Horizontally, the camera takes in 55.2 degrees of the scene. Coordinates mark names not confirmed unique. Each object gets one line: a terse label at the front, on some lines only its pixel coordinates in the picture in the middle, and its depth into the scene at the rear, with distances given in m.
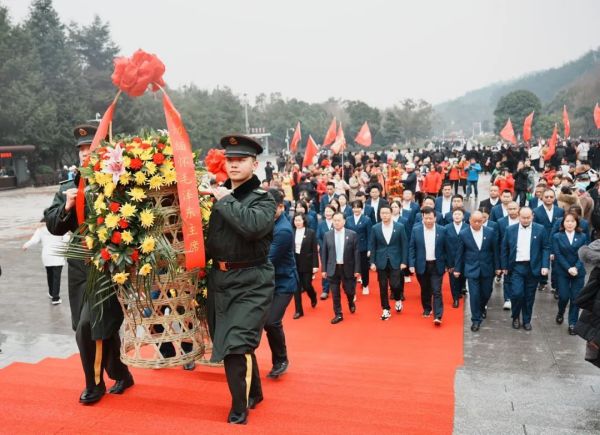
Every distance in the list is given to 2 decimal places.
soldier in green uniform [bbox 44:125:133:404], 3.79
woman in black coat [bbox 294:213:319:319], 8.41
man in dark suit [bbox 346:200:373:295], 8.94
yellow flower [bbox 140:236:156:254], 3.45
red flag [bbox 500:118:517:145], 22.58
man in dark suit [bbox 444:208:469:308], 7.58
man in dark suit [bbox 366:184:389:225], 9.90
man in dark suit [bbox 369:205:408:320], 7.71
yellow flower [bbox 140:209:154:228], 3.47
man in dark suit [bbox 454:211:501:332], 7.12
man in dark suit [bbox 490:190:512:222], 9.00
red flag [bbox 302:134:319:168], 18.97
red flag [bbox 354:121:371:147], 21.12
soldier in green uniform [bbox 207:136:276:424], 3.50
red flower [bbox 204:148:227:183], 4.03
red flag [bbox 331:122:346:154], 20.83
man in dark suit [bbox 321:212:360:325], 7.86
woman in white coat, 8.56
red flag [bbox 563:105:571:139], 20.56
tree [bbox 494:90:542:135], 55.97
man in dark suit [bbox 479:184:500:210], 9.93
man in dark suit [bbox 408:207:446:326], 7.52
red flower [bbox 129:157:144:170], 3.48
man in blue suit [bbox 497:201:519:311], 7.53
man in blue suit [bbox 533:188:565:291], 8.64
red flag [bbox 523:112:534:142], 21.70
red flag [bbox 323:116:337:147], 21.44
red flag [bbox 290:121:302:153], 21.52
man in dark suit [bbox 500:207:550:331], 6.87
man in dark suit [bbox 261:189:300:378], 4.74
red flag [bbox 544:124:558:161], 17.80
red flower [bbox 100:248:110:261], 3.50
